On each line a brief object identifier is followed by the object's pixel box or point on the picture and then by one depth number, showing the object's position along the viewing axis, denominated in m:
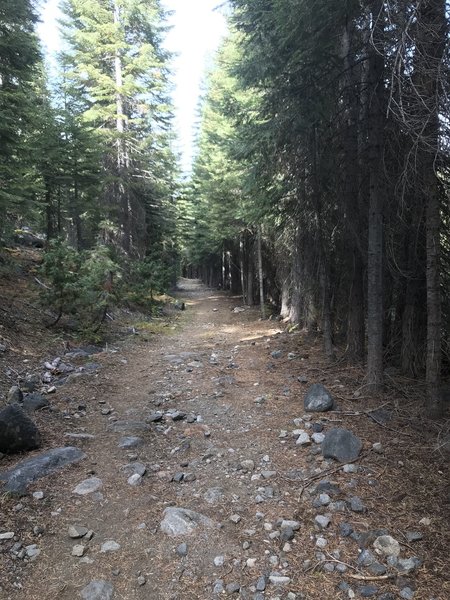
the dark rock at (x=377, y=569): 3.21
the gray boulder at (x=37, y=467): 4.28
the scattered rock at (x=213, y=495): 4.29
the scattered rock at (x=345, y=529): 3.65
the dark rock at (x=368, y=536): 3.52
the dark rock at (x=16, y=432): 4.92
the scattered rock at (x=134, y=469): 4.80
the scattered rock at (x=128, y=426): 5.95
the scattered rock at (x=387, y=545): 3.42
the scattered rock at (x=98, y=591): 3.06
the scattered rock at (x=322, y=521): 3.79
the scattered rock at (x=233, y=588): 3.12
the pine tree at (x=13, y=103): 9.45
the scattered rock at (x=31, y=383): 7.11
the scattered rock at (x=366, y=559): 3.32
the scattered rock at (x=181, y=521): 3.81
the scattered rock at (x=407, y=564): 3.22
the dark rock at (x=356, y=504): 3.95
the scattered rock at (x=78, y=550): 3.48
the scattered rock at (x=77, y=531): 3.69
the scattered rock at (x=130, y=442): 5.46
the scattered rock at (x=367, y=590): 3.03
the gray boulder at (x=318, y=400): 6.24
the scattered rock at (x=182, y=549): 3.53
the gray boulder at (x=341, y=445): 4.87
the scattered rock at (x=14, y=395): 6.32
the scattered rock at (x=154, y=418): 6.33
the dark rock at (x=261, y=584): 3.13
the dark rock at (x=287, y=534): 3.65
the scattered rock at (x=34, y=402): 6.25
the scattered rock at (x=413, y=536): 3.53
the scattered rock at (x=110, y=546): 3.55
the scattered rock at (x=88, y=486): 4.38
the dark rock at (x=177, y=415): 6.47
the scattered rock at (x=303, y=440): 5.32
